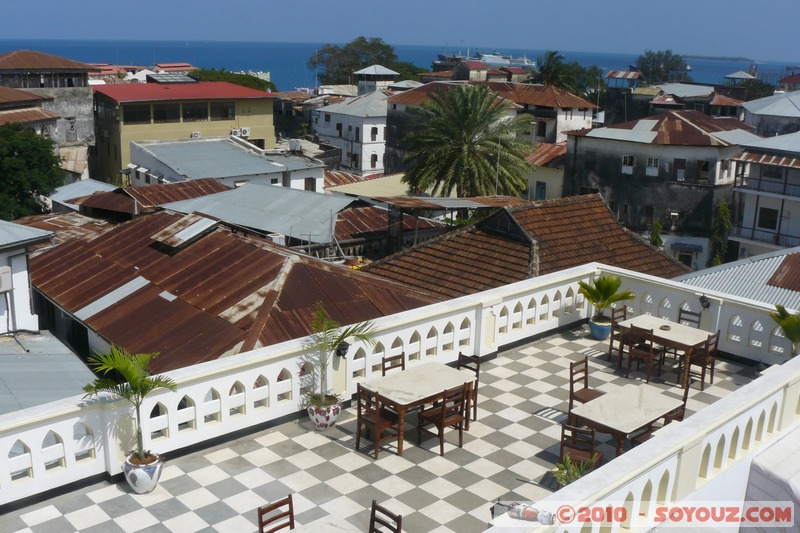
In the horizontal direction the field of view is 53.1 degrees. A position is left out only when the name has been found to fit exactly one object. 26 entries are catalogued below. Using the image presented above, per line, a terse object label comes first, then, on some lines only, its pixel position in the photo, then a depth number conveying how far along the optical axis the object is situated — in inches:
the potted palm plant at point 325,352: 393.4
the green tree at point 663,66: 6505.9
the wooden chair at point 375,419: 366.9
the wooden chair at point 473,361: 408.8
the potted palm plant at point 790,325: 451.8
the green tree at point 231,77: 4566.9
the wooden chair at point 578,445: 350.3
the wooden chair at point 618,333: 484.1
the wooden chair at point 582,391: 407.8
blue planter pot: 530.0
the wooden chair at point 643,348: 461.7
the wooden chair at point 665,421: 367.9
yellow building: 2733.8
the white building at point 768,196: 2062.0
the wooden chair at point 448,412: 372.2
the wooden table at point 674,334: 448.1
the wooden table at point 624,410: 354.0
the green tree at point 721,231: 2209.6
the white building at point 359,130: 3484.3
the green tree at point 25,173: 1977.2
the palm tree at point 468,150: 1865.2
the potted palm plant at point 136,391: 324.8
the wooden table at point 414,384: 366.6
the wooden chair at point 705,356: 453.4
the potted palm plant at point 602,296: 530.3
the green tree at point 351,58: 6156.5
